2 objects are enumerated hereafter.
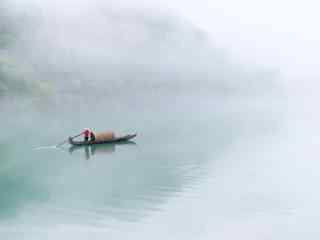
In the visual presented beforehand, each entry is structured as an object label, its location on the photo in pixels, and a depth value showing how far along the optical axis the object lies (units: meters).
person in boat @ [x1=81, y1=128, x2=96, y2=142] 43.94
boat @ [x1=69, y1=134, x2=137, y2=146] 43.31
